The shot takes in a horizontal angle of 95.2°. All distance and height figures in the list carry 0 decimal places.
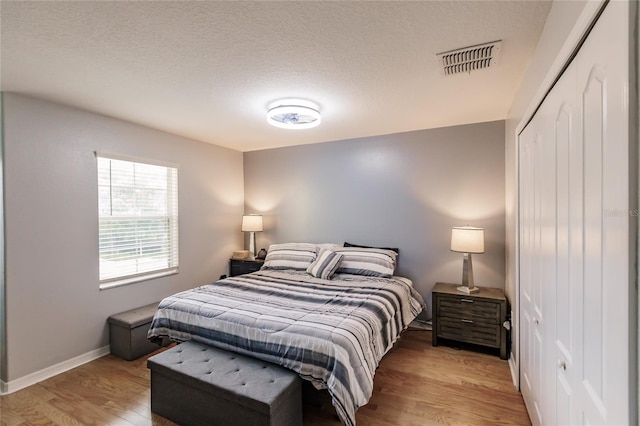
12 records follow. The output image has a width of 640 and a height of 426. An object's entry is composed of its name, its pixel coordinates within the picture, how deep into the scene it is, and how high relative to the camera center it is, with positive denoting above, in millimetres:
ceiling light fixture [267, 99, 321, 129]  2594 +894
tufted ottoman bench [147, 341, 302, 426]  1667 -1074
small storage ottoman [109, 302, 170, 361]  2824 -1212
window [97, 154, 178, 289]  3033 -91
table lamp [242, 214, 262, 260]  4422 -178
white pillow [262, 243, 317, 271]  3705 -589
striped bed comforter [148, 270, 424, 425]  1794 -822
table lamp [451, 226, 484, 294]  2951 -367
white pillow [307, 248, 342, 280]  3354 -636
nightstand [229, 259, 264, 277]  4285 -817
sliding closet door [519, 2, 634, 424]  766 -94
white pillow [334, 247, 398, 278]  3346 -605
